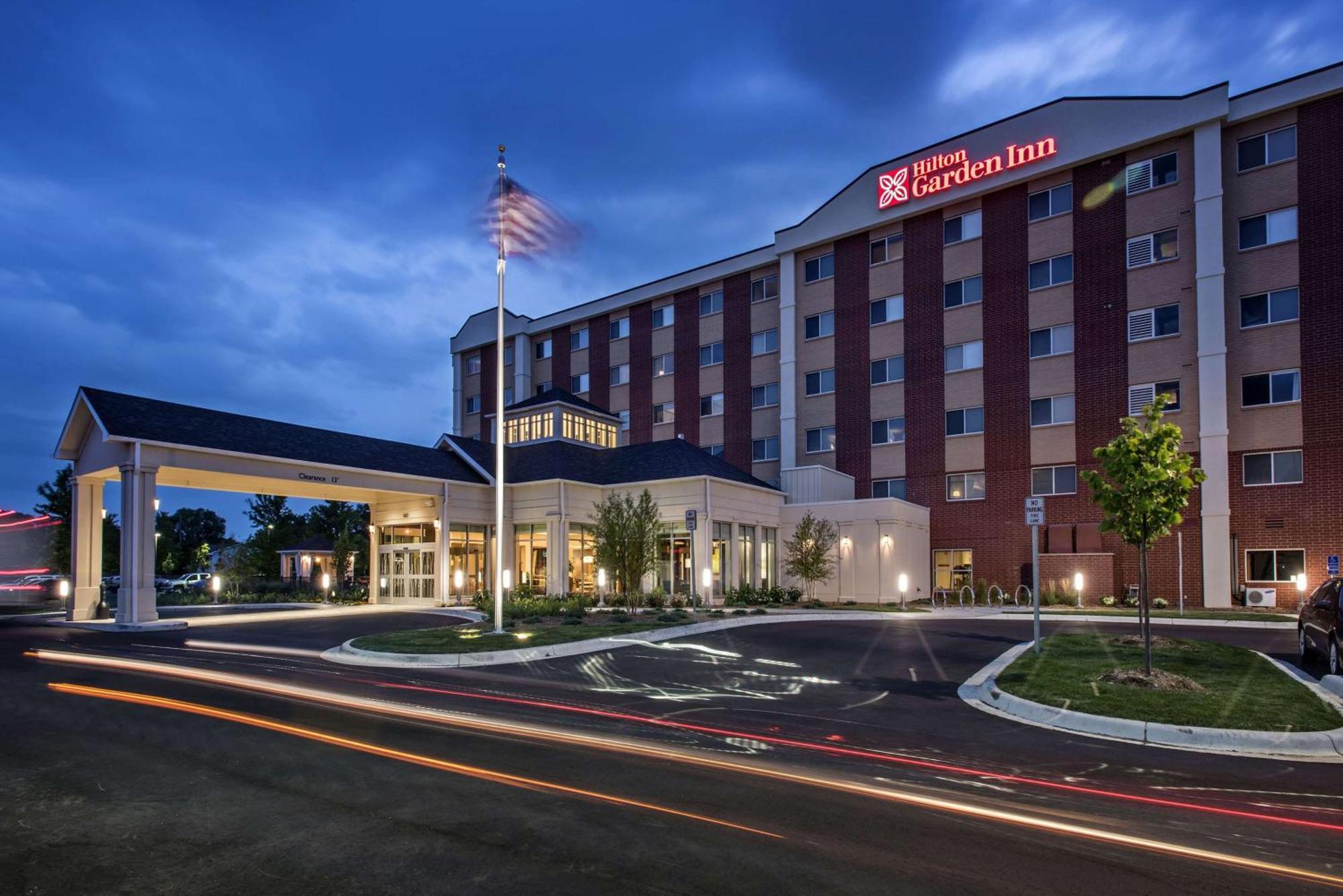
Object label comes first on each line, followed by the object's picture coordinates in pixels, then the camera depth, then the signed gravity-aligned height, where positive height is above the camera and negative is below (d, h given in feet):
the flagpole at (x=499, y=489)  65.72 +0.18
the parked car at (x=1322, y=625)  45.47 -8.39
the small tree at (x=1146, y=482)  46.55 +0.22
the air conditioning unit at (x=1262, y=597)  97.19 -13.41
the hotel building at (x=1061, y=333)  101.50 +23.05
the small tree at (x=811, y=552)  108.27 -8.54
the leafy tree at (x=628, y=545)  88.33 -6.02
